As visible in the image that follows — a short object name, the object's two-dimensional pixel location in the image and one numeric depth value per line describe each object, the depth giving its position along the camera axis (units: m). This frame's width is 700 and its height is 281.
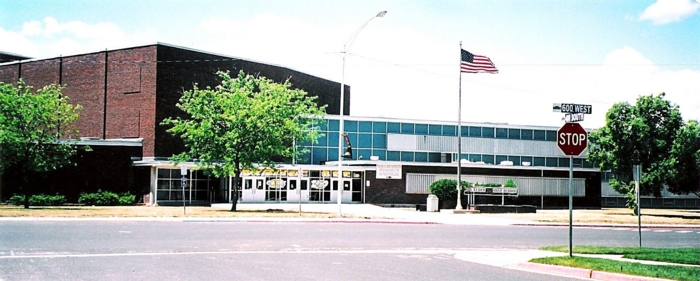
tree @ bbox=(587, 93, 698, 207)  48.56
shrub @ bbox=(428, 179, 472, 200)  51.25
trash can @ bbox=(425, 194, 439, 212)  48.25
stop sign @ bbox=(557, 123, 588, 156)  16.91
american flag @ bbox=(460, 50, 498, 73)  44.66
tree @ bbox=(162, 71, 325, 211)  43.19
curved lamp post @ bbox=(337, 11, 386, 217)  38.44
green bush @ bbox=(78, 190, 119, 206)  50.19
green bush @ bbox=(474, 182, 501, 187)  52.72
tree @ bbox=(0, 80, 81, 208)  41.78
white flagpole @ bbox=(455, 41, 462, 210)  46.62
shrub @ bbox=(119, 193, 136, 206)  51.22
